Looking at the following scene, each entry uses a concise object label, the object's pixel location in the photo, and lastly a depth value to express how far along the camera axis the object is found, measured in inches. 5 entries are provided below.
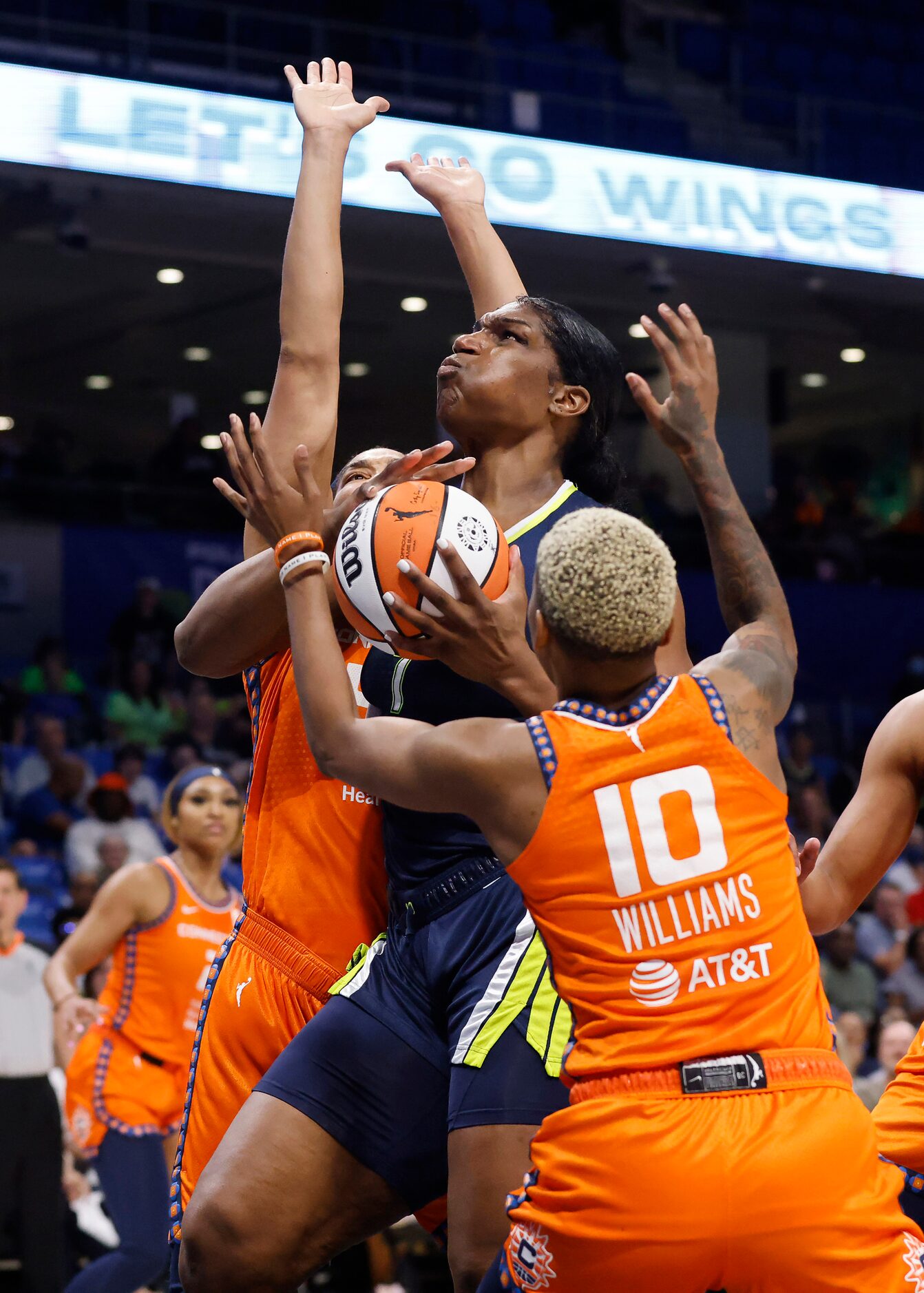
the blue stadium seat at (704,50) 665.6
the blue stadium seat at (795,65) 698.2
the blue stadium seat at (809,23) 719.7
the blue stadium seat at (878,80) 706.2
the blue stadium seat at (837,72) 698.2
